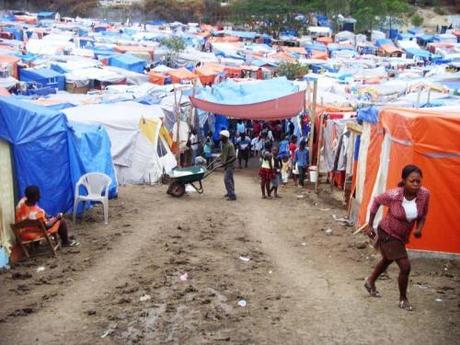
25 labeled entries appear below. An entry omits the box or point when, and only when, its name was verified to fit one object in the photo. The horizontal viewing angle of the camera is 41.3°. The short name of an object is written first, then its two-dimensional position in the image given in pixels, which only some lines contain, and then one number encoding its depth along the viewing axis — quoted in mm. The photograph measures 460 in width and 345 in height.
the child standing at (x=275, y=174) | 12977
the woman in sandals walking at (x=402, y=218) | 5293
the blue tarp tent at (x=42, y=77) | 24250
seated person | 7789
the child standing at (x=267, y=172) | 12836
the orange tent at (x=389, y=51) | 52625
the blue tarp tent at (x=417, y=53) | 47188
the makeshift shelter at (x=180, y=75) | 28080
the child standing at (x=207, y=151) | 17547
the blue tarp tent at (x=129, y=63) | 31781
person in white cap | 12500
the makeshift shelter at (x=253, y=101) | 15719
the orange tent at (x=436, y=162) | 7102
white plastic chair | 9781
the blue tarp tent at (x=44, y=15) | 66762
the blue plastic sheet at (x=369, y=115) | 9067
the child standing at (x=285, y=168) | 15609
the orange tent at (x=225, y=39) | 51219
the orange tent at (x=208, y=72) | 29508
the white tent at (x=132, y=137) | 13961
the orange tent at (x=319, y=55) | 43406
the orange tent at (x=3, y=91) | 15855
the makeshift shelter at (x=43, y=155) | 7988
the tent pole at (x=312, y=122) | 14742
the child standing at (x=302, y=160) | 14789
